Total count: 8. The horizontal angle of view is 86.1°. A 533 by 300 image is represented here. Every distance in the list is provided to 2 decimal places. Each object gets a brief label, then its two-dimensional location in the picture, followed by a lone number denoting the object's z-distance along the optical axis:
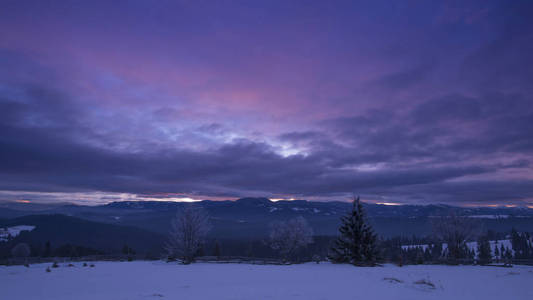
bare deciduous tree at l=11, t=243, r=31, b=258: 61.53
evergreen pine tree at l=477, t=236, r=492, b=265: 31.41
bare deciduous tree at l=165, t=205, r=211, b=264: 45.97
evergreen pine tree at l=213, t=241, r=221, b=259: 68.94
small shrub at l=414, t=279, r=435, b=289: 15.90
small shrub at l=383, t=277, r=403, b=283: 17.25
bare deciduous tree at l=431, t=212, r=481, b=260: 47.03
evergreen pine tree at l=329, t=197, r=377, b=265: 35.59
